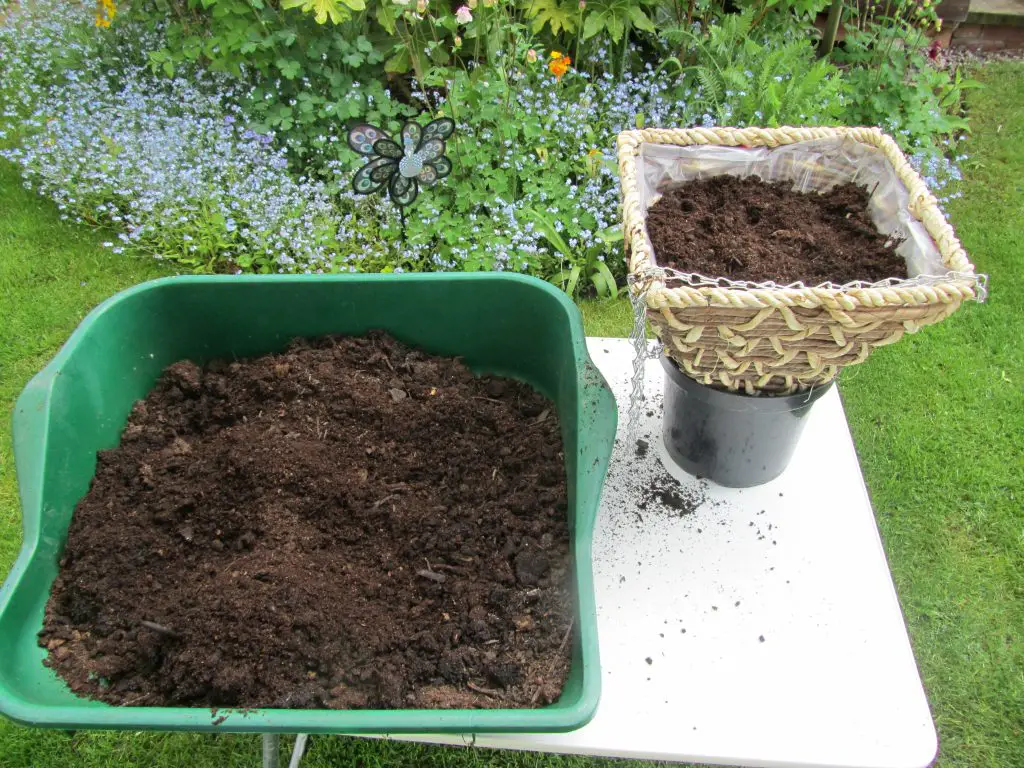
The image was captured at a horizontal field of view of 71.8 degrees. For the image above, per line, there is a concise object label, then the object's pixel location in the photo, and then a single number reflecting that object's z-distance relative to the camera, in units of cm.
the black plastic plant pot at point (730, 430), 120
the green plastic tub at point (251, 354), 81
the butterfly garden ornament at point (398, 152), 141
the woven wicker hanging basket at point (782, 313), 90
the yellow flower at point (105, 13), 273
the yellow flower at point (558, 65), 233
